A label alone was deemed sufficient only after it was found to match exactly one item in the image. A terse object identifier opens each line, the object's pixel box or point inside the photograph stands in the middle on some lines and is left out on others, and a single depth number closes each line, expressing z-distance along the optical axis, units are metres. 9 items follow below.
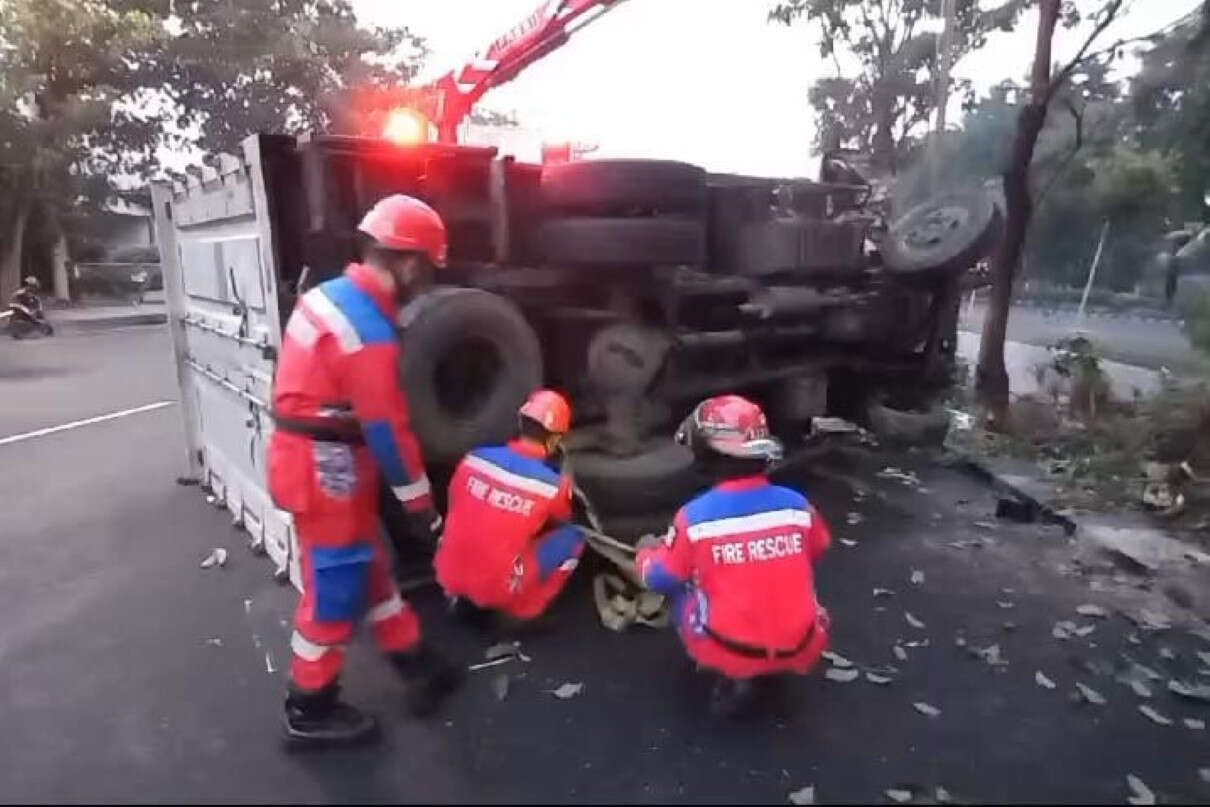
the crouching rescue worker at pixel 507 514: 3.23
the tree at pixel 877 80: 15.54
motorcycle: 14.12
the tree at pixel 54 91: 15.45
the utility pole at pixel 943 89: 10.08
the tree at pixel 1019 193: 6.81
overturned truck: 3.55
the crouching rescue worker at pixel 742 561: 2.74
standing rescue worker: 2.44
